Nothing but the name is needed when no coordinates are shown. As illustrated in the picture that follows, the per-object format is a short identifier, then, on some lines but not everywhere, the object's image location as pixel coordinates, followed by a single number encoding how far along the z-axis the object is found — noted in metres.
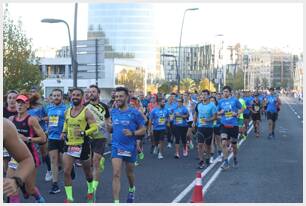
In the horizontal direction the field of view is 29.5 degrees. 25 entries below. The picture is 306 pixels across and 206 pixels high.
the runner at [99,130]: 9.41
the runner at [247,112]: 22.30
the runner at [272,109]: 21.53
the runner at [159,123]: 15.59
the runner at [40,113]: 10.54
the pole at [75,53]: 20.72
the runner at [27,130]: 7.74
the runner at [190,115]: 17.16
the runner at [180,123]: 15.60
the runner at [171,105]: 15.86
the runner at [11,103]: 9.49
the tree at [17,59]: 37.97
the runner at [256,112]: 22.34
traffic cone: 8.05
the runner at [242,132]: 20.95
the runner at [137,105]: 13.83
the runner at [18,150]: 3.78
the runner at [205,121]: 13.27
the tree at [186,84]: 87.50
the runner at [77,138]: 8.49
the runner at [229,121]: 13.14
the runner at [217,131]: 13.89
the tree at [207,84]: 77.05
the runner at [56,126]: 10.13
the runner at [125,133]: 8.45
